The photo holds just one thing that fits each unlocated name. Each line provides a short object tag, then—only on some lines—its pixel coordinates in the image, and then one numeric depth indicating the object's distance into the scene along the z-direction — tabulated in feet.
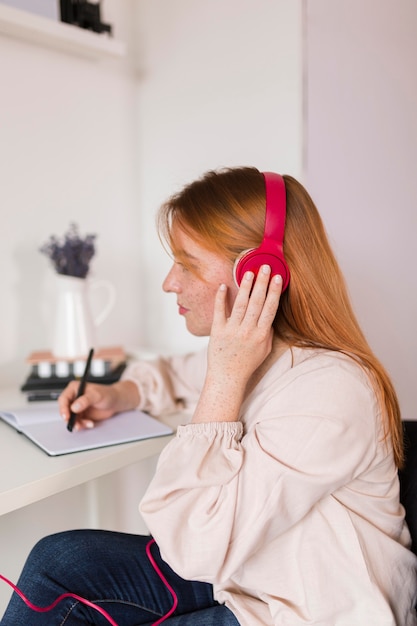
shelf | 4.80
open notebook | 3.54
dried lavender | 5.09
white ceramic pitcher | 5.01
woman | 2.57
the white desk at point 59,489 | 3.14
